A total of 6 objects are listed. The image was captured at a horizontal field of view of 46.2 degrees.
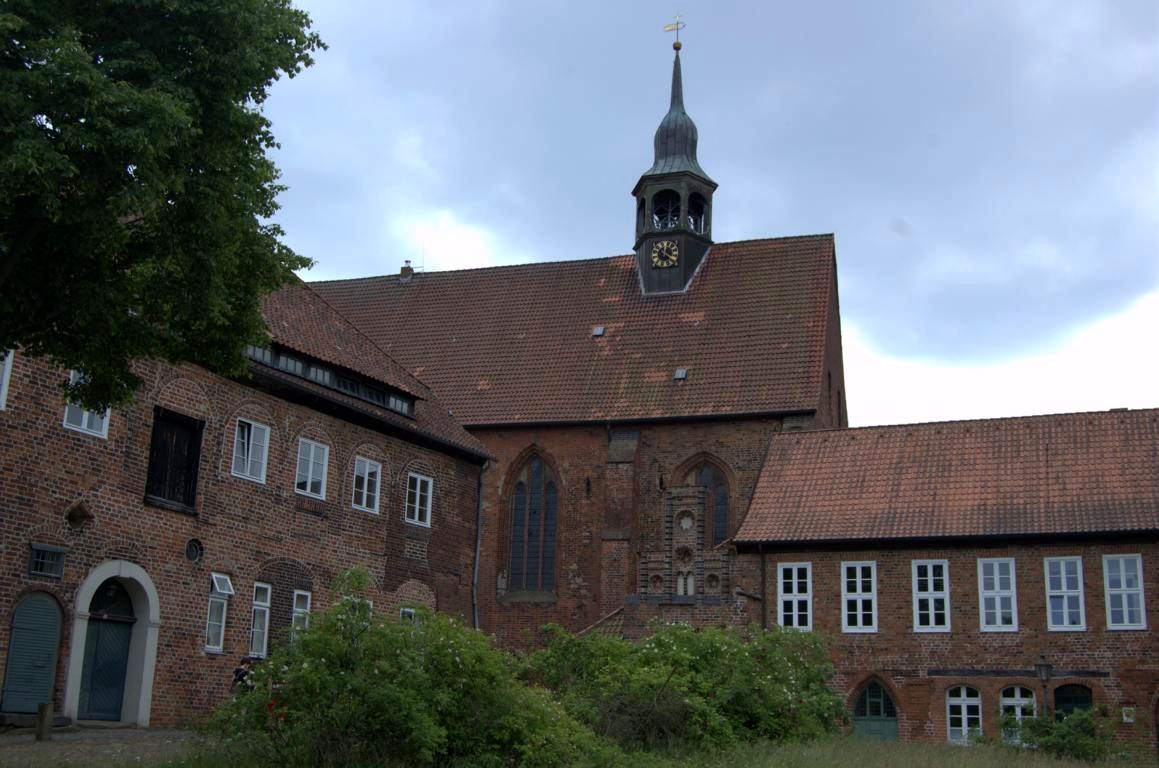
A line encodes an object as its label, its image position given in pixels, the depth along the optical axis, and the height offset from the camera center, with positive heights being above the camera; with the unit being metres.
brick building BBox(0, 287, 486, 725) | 20.67 +2.85
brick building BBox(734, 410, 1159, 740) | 26.94 +2.59
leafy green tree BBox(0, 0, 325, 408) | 12.18 +4.62
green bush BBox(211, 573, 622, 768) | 14.03 -0.25
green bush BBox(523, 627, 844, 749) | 18.14 +0.03
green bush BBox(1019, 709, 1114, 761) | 23.23 -0.58
